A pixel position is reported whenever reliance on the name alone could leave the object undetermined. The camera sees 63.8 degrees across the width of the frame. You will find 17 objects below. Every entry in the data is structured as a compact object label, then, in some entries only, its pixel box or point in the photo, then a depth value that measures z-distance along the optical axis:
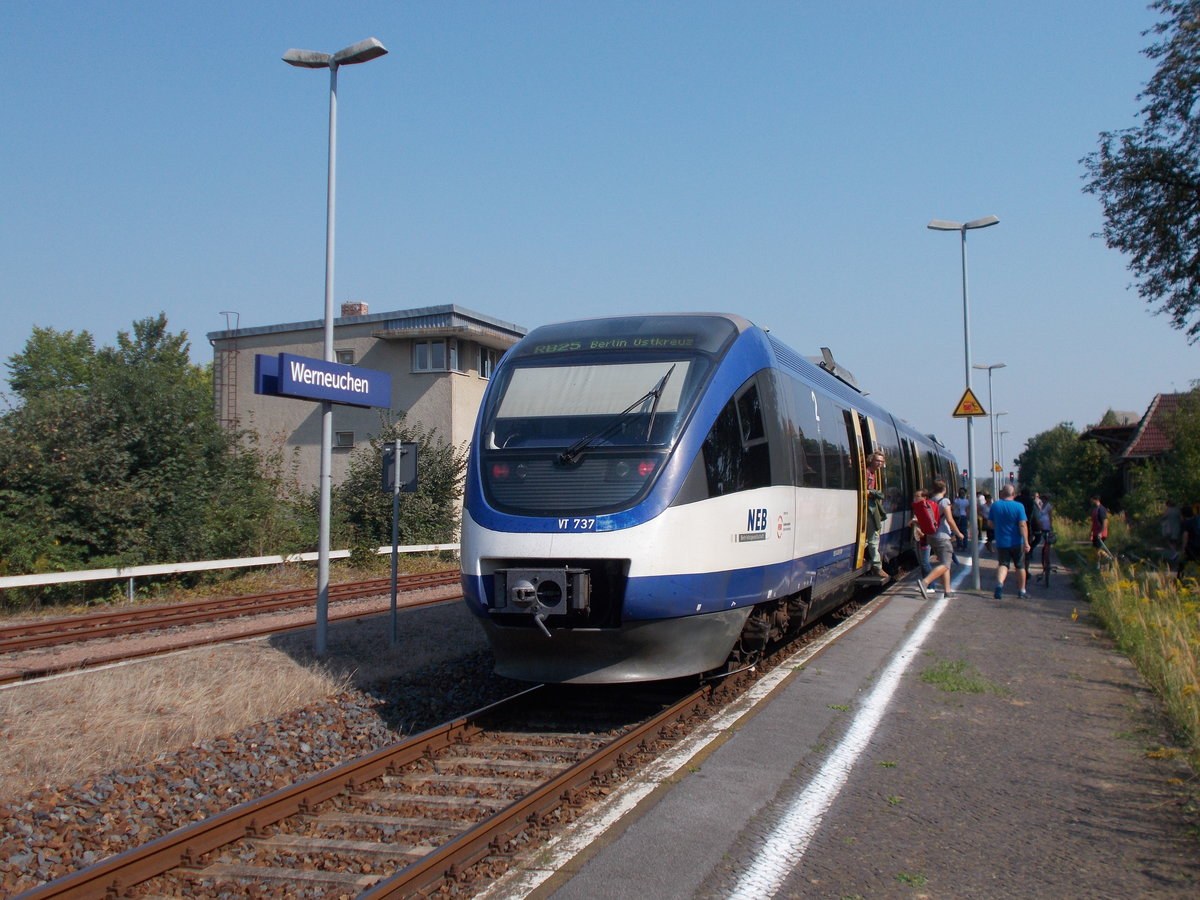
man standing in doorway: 12.89
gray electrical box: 10.85
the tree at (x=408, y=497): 25.91
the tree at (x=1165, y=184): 19.34
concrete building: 30.80
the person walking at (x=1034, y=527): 16.55
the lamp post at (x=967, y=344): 15.56
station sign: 9.47
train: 6.81
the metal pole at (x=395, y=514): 10.82
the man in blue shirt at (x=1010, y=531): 14.13
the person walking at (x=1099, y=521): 17.89
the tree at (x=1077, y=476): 46.86
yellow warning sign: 16.67
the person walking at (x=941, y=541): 13.91
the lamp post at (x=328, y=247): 10.27
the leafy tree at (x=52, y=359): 66.81
